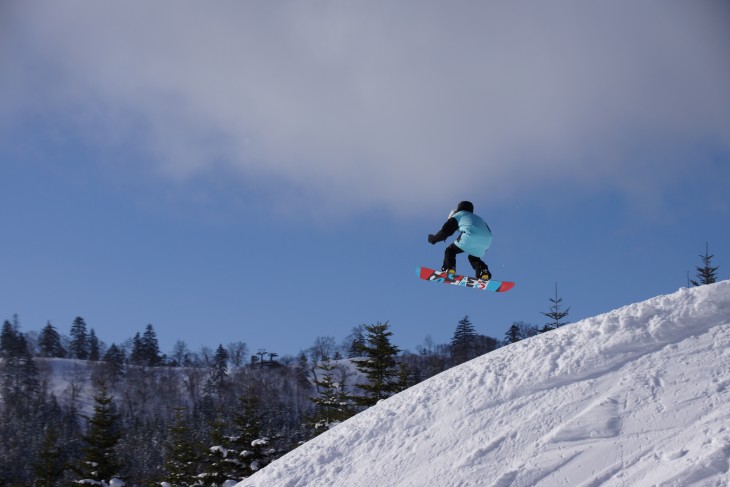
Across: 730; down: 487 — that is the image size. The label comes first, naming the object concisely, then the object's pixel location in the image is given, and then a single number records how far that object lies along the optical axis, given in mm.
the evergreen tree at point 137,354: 184125
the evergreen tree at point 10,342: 156125
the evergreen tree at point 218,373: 157250
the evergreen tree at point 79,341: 191125
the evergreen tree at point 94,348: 186750
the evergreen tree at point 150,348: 184875
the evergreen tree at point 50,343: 179375
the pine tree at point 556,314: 37894
